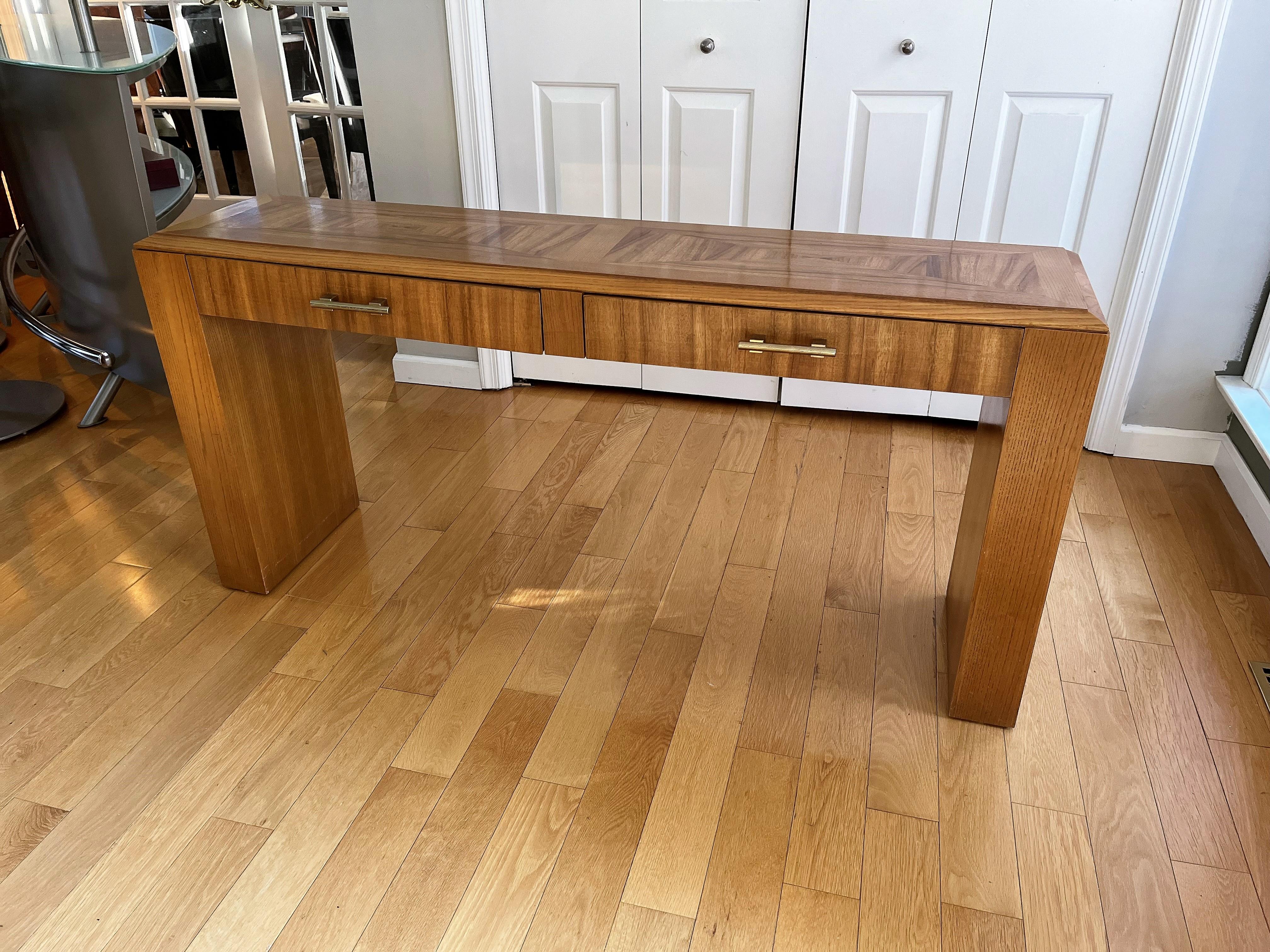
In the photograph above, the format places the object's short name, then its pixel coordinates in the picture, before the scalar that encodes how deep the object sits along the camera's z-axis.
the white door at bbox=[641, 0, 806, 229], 2.38
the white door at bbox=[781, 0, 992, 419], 2.28
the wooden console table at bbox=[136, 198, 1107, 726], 1.35
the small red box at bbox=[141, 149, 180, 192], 2.56
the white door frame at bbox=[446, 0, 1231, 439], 2.10
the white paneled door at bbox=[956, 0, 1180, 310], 2.17
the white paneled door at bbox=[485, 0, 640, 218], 2.47
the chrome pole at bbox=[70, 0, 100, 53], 2.20
